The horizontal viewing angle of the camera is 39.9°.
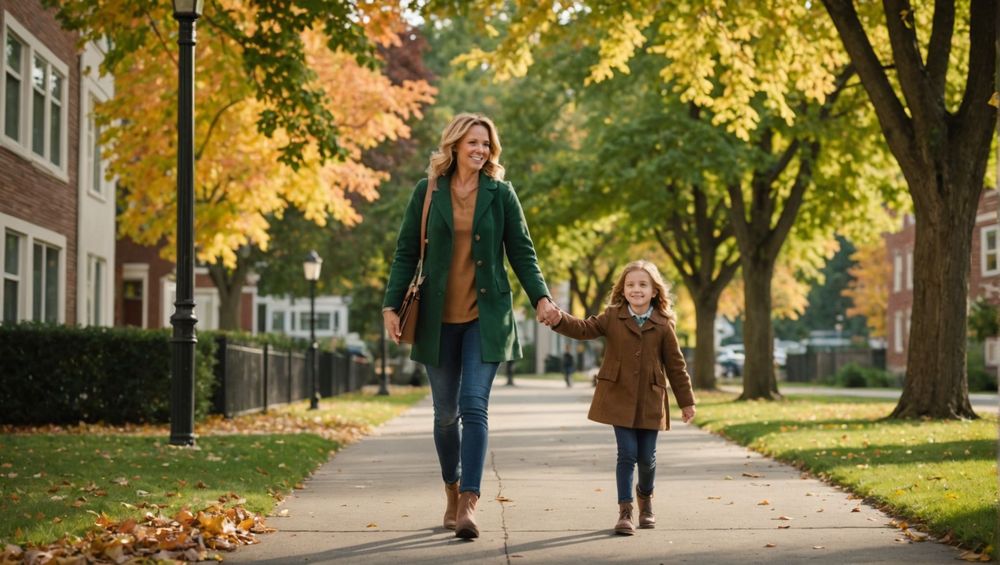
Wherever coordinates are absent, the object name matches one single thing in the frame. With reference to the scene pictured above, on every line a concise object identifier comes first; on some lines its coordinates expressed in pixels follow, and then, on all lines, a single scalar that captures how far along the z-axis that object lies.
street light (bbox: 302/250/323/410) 24.06
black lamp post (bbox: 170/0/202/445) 12.46
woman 7.26
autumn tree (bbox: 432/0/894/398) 18.84
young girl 7.64
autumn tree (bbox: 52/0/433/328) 16.72
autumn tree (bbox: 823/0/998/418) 16.39
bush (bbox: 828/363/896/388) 45.72
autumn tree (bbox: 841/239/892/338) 62.09
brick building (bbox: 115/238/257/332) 39.19
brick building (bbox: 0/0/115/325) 19.30
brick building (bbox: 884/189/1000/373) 56.31
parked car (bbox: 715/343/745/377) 72.38
